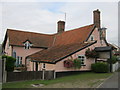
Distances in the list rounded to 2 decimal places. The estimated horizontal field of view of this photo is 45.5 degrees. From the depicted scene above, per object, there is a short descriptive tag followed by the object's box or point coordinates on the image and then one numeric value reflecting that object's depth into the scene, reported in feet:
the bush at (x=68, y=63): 59.06
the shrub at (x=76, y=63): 61.57
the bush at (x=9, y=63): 50.91
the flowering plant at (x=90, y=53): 65.13
